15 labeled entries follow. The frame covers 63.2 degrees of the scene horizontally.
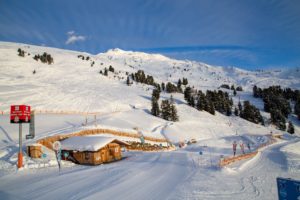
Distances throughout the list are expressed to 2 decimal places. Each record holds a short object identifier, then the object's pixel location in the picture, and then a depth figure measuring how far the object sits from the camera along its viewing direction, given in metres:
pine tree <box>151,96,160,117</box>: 70.89
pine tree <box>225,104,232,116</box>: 96.81
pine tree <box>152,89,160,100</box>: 94.31
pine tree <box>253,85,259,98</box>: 151.18
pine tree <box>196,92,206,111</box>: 89.06
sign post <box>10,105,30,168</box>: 21.49
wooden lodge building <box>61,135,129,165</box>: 23.19
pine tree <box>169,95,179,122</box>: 68.94
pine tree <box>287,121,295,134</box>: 85.88
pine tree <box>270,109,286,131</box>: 90.06
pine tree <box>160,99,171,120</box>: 69.25
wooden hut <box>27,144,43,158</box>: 22.30
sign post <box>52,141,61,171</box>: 17.19
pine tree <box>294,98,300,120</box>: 108.41
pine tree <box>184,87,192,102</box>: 98.30
